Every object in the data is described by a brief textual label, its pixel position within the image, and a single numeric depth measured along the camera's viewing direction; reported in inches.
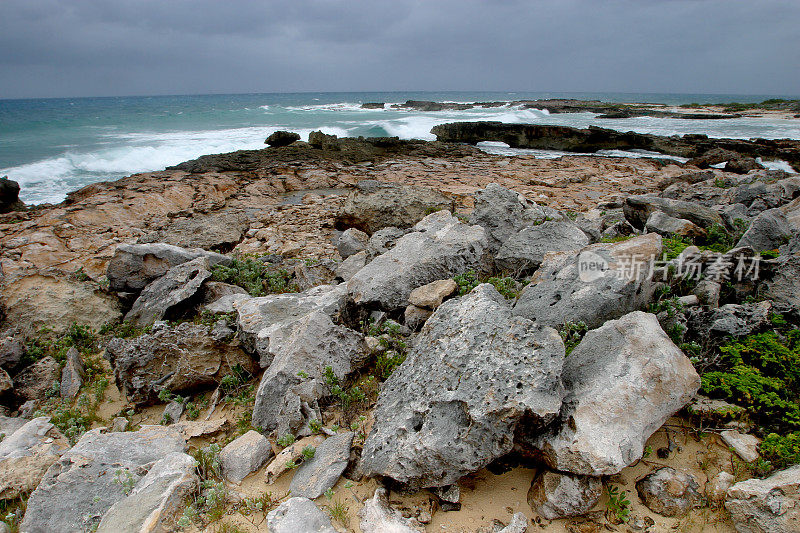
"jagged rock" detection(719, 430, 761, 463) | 94.2
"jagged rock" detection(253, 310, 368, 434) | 117.0
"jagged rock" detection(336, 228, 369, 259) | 252.4
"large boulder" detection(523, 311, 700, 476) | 84.3
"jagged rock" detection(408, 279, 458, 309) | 147.4
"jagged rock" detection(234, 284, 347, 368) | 140.0
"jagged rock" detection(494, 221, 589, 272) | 175.8
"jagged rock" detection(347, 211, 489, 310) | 159.5
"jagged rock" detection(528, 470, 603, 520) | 84.0
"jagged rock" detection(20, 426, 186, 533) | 92.7
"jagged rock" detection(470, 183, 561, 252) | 206.5
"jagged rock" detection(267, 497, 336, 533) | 85.2
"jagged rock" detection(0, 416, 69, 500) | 104.7
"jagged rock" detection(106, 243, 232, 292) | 204.2
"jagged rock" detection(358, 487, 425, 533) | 84.4
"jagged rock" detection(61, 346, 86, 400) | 149.3
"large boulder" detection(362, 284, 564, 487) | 86.3
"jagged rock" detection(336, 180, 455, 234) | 296.6
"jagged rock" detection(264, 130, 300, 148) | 808.7
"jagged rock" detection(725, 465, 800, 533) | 77.8
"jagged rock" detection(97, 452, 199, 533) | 86.5
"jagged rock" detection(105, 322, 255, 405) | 139.3
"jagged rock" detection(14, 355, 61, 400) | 152.1
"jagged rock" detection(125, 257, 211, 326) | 179.3
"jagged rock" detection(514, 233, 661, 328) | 121.6
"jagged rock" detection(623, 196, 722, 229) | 211.9
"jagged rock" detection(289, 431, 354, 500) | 95.1
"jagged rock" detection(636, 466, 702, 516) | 86.3
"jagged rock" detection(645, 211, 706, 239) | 195.0
